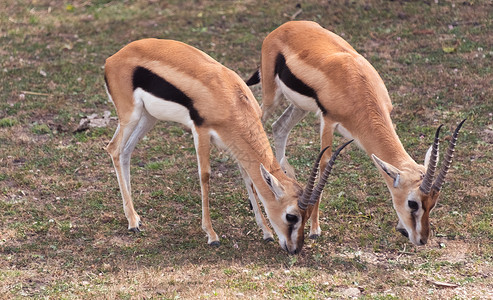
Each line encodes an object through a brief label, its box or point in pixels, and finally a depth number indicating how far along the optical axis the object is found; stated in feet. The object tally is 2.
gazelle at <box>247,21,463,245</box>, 42.86
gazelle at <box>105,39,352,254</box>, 43.21
